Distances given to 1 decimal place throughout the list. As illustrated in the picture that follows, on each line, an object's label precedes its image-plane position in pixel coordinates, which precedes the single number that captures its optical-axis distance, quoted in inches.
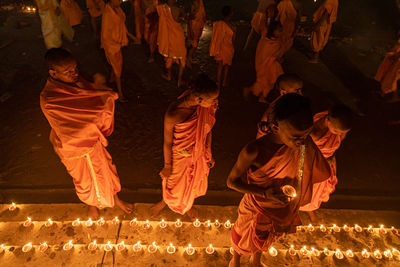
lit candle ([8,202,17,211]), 132.0
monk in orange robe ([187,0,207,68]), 239.5
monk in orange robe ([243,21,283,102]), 199.8
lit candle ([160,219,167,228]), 128.0
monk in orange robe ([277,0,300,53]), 257.0
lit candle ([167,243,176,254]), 117.1
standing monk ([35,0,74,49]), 268.6
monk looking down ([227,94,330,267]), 70.4
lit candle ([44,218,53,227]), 125.3
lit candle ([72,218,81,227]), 126.1
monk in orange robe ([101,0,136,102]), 196.4
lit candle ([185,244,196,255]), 117.1
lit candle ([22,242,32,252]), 114.2
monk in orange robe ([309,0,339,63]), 273.9
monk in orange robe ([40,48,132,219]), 95.3
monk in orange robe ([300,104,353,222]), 103.4
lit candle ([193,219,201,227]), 129.3
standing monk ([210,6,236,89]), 225.0
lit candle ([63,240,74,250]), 115.9
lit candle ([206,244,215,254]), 118.0
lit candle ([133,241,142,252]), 117.0
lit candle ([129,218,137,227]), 127.3
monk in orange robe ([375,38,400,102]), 228.2
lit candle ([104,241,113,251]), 116.6
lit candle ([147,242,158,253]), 117.0
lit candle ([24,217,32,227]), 124.6
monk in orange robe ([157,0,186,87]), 225.3
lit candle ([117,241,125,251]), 117.0
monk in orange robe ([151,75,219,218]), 96.0
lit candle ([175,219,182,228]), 128.9
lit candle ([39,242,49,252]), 114.8
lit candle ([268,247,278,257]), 118.6
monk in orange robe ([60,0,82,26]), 339.9
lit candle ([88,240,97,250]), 116.8
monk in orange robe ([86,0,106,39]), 313.0
